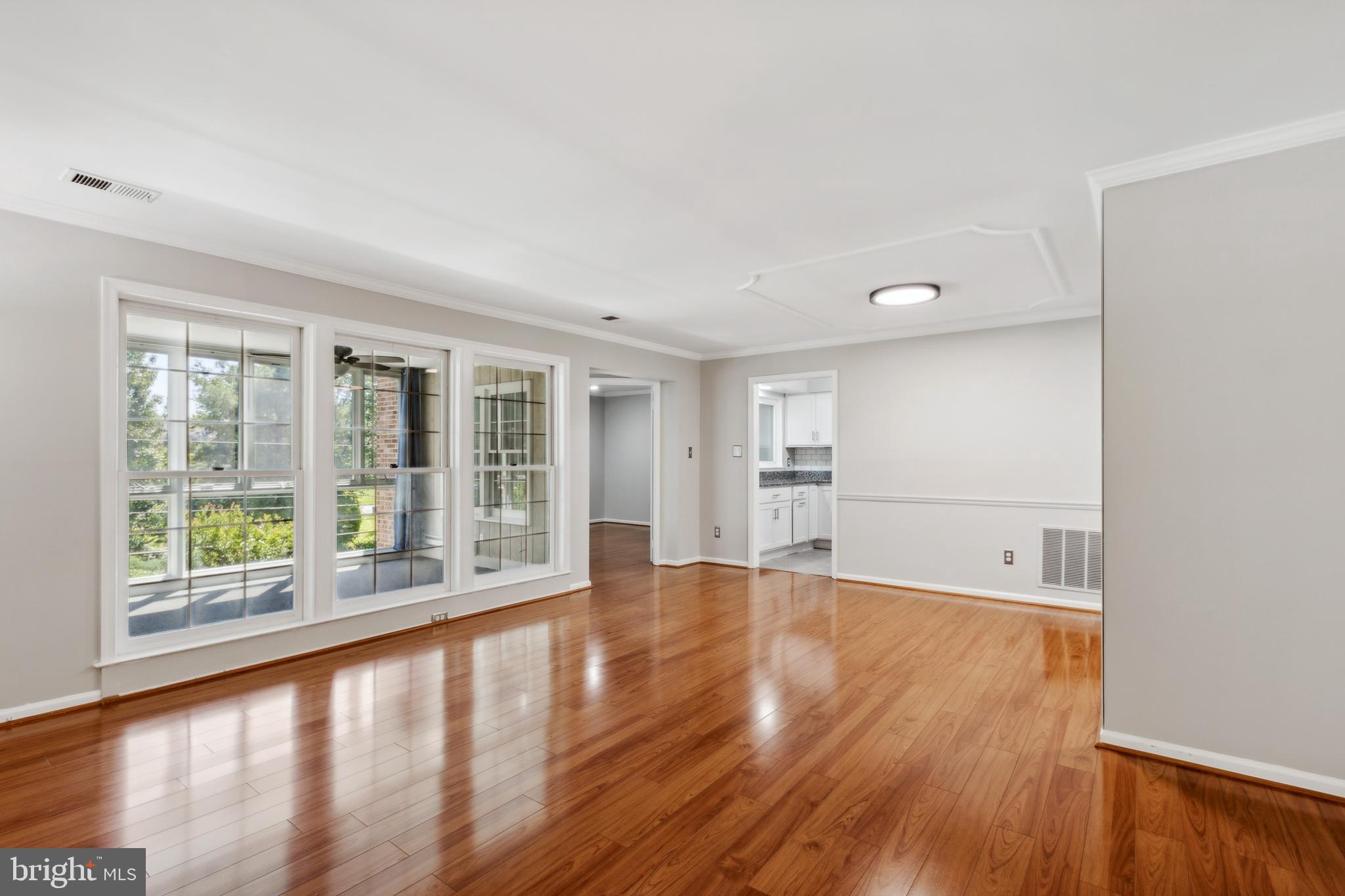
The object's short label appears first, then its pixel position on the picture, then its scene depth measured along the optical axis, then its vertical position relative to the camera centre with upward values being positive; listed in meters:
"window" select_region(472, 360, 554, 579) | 5.20 -0.16
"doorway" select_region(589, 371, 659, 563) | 11.22 -0.11
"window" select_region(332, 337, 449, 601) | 4.30 -0.12
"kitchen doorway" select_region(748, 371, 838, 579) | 7.85 -0.31
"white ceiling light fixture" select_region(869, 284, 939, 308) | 4.53 +1.21
